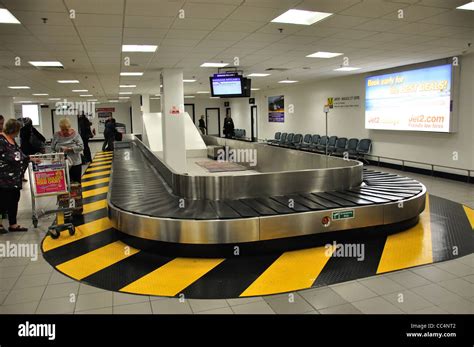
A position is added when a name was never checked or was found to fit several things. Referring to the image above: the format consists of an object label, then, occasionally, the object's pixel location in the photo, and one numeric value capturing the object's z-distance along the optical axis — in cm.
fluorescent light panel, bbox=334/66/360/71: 1204
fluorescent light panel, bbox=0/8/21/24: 517
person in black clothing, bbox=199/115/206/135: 2457
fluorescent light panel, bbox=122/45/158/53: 794
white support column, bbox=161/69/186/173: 1135
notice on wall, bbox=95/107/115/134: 3269
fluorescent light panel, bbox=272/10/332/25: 579
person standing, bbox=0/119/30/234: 581
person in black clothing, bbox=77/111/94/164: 1323
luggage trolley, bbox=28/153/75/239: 592
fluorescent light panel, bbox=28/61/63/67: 973
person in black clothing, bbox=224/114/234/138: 2208
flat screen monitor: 1107
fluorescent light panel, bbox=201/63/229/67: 1084
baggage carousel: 478
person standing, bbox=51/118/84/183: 657
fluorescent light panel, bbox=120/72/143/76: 1251
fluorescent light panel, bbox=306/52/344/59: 940
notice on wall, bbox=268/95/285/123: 2061
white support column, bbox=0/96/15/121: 2173
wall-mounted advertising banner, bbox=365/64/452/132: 1033
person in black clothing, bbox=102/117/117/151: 1862
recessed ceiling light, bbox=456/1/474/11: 530
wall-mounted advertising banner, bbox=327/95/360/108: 1430
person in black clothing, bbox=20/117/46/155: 876
